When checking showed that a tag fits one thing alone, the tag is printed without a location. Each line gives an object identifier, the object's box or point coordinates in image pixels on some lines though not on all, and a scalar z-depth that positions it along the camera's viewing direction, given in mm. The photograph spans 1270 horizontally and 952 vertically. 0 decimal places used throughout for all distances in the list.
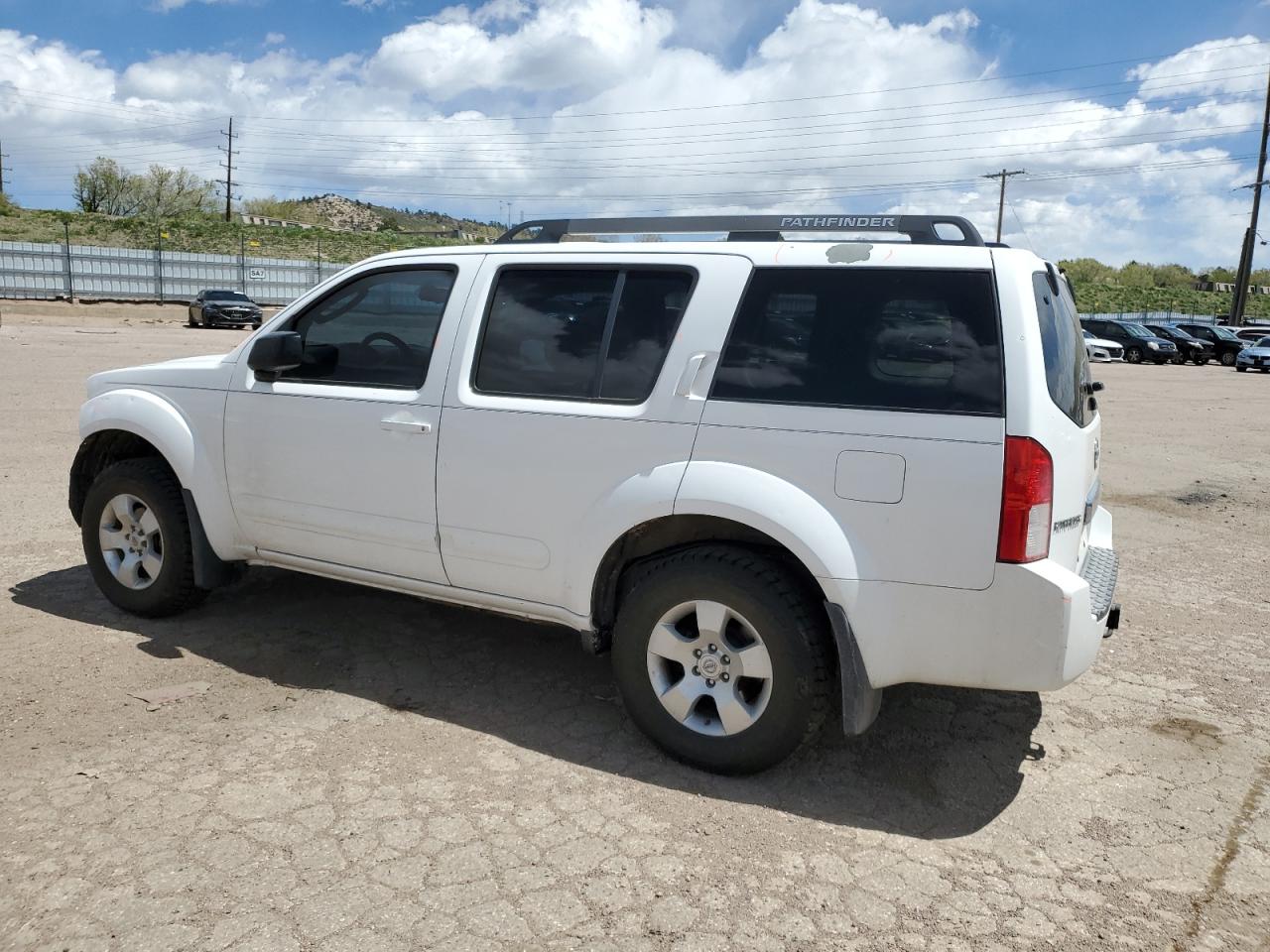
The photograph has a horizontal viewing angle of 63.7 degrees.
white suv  3234
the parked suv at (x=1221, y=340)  37288
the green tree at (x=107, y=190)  74562
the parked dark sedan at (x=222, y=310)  34188
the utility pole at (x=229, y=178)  75750
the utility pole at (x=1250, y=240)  49344
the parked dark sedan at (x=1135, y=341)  36688
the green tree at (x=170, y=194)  74812
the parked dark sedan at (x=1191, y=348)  37594
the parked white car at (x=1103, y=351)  35469
